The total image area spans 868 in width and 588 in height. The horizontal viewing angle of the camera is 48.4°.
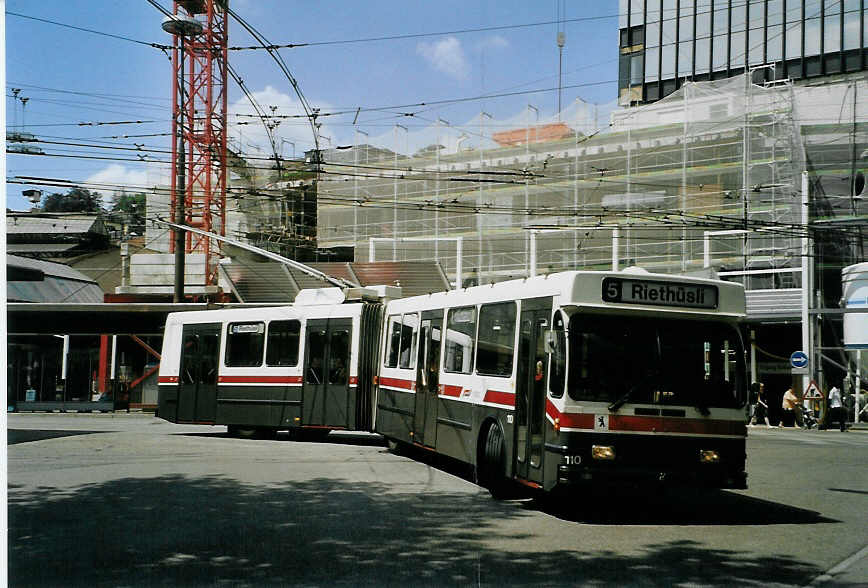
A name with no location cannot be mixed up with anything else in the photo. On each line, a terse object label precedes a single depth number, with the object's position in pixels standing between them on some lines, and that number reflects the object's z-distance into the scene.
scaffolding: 35.91
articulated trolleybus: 10.06
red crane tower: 33.97
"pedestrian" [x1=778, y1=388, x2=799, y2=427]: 30.62
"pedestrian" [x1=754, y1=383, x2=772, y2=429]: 32.28
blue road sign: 30.19
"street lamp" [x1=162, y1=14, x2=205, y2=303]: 22.00
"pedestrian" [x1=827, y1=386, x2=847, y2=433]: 29.72
